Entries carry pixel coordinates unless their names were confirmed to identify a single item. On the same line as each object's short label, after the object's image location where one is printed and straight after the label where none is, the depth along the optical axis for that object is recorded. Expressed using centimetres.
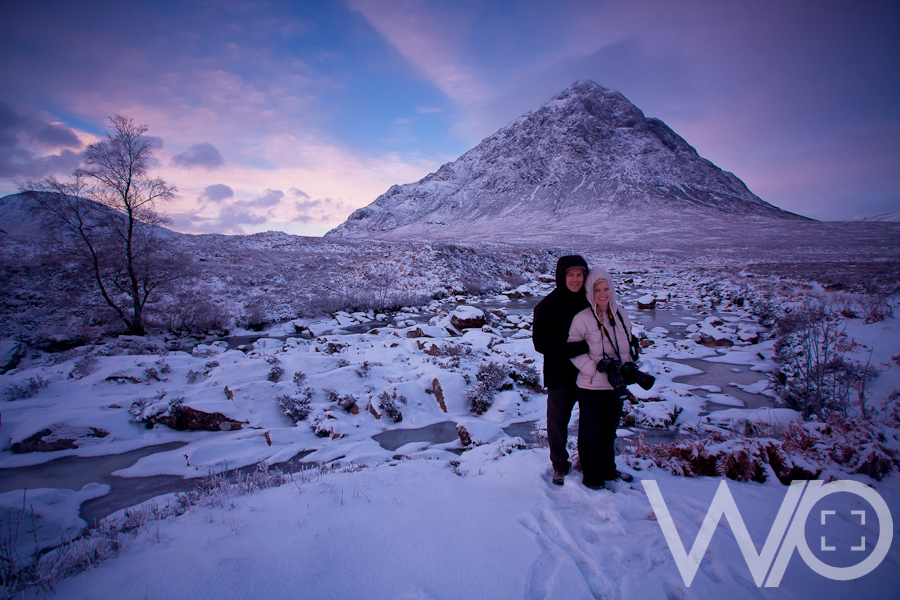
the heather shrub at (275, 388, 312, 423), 598
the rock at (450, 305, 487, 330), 1223
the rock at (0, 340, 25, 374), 797
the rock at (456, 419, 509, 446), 520
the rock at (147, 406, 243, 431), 569
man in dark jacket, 298
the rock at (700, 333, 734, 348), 956
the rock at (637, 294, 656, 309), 1576
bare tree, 979
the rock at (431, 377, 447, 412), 655
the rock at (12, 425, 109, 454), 486
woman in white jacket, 289
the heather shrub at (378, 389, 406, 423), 610
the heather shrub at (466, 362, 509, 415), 647
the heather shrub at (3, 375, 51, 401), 601
